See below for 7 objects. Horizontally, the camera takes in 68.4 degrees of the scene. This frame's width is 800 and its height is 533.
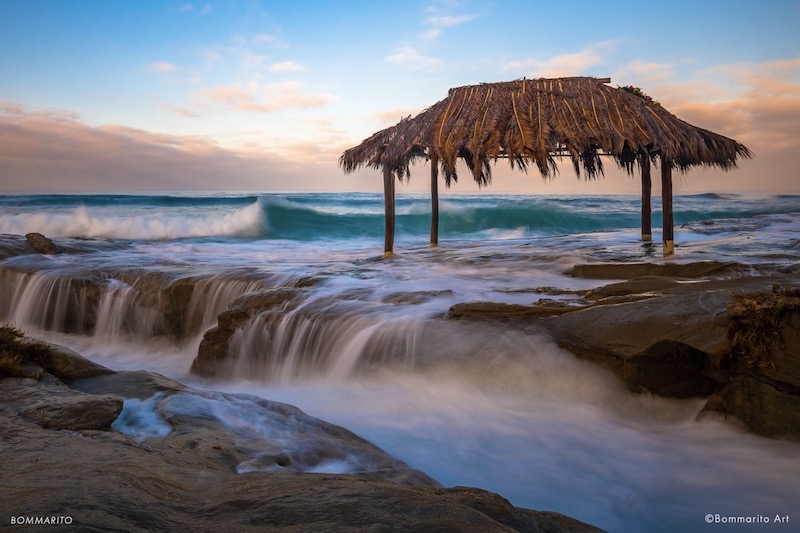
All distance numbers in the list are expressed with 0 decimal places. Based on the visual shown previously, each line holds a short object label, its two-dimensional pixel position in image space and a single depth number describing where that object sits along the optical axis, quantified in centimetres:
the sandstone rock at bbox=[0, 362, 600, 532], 199
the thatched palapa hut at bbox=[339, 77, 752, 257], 997
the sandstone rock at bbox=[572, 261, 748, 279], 791
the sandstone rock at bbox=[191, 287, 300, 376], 698
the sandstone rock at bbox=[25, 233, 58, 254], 1245
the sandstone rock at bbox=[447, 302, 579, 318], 584
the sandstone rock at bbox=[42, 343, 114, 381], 466
